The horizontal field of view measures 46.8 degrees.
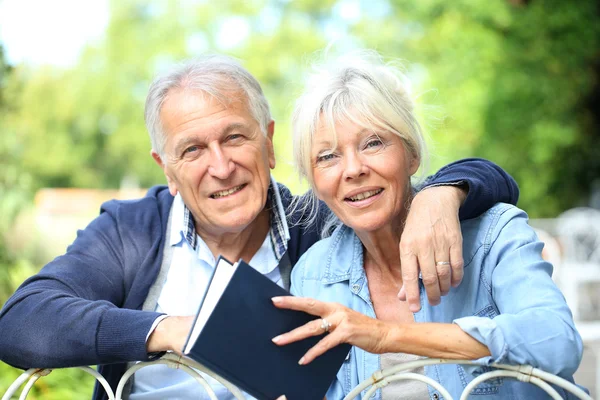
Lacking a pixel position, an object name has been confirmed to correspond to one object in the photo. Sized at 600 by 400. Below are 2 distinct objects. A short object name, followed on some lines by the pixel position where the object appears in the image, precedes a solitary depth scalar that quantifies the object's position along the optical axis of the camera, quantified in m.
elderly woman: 1.51
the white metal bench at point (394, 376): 1.43
